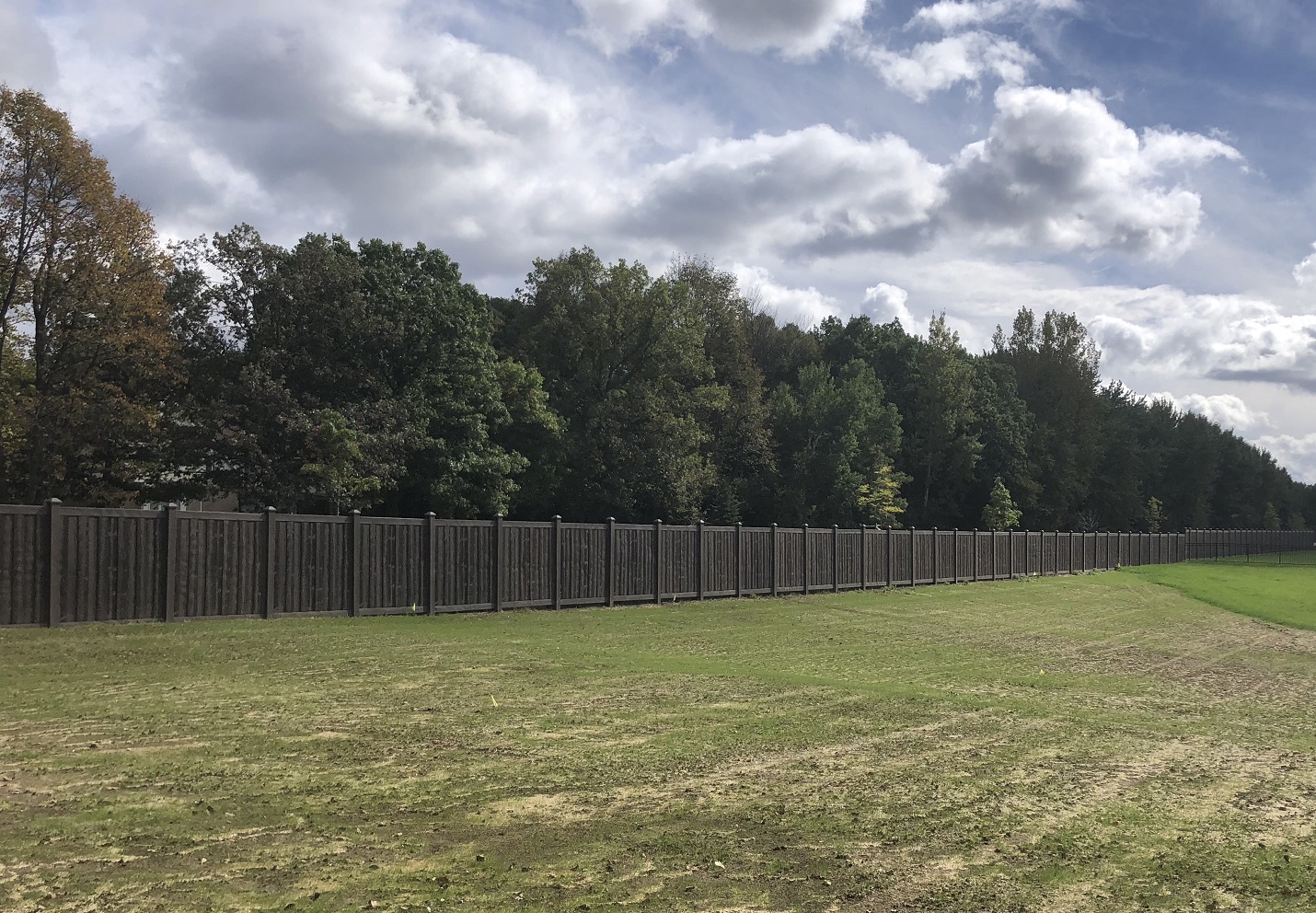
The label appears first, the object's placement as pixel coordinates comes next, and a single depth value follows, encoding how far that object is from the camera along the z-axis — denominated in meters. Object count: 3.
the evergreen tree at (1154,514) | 93.69
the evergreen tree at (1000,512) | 66.94
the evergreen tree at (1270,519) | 114.31
